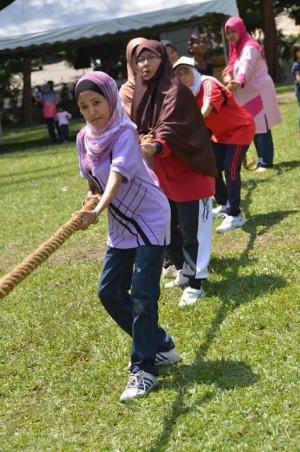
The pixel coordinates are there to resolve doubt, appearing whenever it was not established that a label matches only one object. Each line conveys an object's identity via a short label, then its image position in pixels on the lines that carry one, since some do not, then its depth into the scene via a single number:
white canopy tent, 16.80
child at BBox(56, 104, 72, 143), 19.20
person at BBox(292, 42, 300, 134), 11.23
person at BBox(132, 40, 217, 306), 4.82
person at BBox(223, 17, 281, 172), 8.69
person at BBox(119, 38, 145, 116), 5.20
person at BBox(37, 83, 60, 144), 19.72
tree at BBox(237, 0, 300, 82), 25.41
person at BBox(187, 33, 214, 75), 9.03
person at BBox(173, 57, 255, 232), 5.90
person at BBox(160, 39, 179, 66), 6.63
